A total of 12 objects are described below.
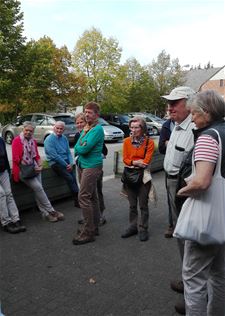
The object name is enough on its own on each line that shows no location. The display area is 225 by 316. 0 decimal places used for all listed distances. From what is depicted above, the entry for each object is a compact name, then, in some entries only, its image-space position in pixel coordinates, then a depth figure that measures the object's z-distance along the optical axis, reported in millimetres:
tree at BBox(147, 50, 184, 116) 34583
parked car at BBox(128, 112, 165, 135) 19026
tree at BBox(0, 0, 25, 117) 17255
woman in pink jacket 4104
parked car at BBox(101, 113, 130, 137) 17599
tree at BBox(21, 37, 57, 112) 18092
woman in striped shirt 1711
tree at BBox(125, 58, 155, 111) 30793
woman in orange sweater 3563
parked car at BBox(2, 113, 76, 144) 12812
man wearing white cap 2641
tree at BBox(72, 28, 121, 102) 24516
